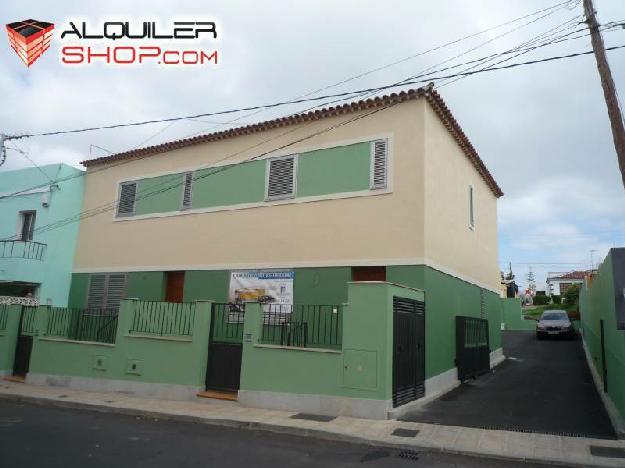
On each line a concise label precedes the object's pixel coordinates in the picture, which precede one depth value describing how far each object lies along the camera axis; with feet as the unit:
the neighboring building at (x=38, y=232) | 52.85
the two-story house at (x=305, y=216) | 38.70
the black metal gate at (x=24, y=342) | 46.57
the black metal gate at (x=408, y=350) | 31.76
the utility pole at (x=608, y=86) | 27.58
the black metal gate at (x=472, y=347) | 44.91
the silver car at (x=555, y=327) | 85.20
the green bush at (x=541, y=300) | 176.15
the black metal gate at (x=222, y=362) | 36.27
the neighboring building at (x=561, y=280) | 244.75
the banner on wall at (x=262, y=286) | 42.01
